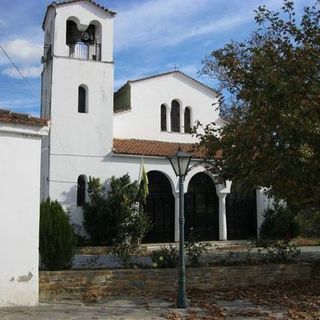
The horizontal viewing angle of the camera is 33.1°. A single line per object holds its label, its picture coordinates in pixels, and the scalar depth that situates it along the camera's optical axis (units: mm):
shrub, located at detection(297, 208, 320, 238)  15179
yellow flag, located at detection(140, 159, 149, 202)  25828
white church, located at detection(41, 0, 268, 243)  25688
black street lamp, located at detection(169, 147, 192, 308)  11125
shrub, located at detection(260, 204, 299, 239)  28906
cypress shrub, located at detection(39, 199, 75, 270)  12922
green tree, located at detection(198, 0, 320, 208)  11797
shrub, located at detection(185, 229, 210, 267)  14133
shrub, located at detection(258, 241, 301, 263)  15117
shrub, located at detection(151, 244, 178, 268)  13562
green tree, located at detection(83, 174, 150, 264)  24688
